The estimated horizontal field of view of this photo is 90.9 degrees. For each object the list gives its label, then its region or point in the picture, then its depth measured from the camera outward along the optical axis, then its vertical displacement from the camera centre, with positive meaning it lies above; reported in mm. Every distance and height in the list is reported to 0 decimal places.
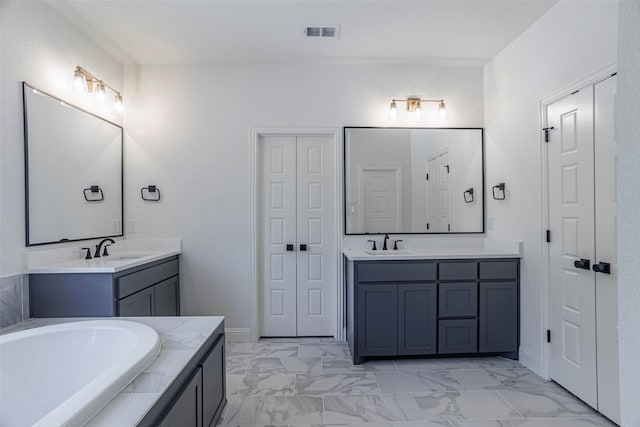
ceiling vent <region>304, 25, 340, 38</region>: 2523 +1494
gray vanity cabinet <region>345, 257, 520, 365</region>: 2621 -797
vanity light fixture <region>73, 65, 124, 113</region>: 2428 +1059
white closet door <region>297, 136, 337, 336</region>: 3217 -274
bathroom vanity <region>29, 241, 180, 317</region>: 2062 -501
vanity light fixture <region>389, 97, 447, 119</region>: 3111 +1044
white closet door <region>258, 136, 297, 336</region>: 3221 -201
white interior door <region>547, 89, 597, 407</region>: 2008 -207
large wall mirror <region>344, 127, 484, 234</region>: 3143 +299
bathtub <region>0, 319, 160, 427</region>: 1391 -686
